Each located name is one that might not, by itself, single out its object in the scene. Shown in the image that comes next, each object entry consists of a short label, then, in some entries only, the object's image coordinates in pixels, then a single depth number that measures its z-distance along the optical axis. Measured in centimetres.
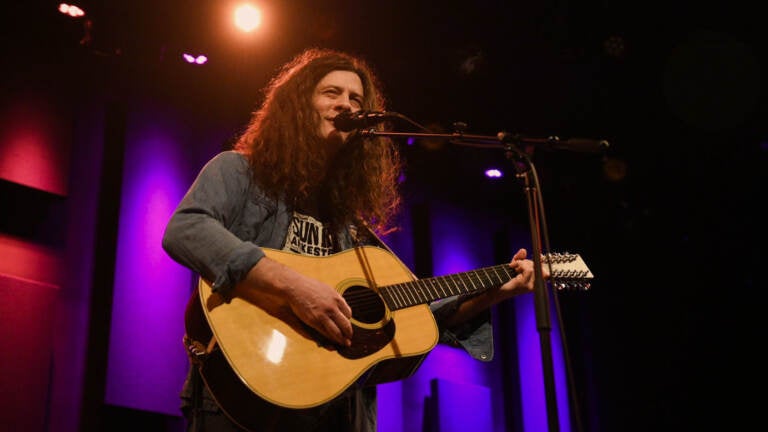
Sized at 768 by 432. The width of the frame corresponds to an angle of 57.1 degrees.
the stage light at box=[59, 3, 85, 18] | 437
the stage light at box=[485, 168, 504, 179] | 646
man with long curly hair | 237
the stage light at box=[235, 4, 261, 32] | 486
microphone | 277
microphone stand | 193
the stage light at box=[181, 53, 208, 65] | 486
